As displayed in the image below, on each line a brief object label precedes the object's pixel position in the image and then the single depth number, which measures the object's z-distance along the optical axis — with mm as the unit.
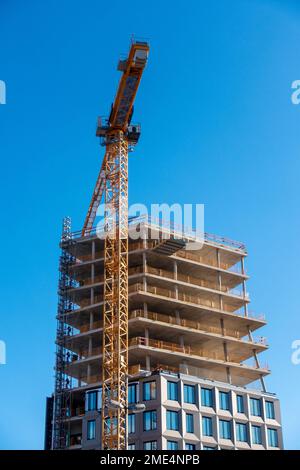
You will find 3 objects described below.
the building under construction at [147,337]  105312
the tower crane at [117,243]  103938
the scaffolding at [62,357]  114375
